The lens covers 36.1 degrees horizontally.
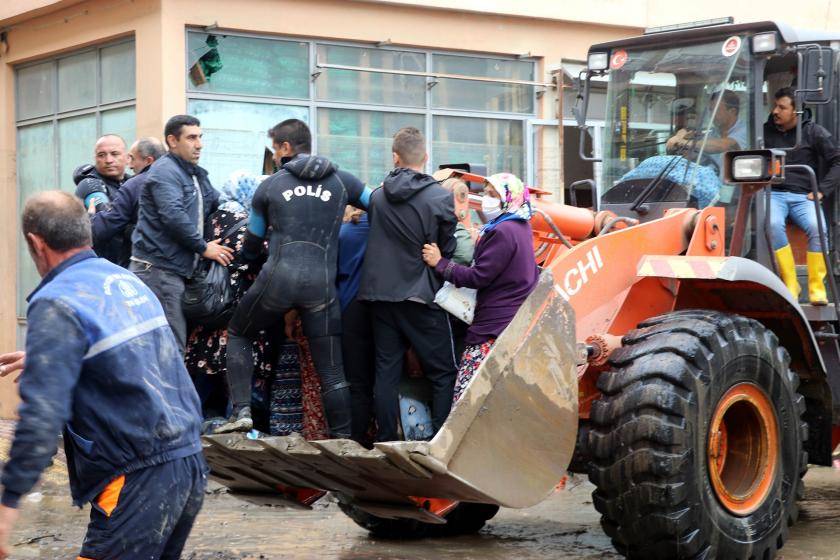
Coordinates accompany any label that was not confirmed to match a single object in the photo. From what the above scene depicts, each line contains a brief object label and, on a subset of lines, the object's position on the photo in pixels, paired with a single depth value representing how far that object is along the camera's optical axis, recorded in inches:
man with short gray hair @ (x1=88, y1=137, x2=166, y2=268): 297.3
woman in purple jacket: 251.3
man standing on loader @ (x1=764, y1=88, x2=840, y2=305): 302.2
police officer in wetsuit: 256.4
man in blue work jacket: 160.6
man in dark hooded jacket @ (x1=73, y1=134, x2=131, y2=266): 322.7
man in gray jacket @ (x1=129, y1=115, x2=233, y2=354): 271.3
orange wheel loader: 233.5
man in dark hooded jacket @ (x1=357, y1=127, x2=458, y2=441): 255.8
